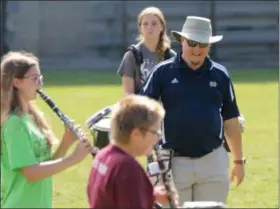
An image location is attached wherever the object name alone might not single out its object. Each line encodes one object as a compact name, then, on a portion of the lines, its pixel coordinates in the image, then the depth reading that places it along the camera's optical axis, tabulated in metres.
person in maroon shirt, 9.20
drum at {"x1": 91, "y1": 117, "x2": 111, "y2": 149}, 13.95
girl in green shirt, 10.59
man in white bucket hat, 13.47
